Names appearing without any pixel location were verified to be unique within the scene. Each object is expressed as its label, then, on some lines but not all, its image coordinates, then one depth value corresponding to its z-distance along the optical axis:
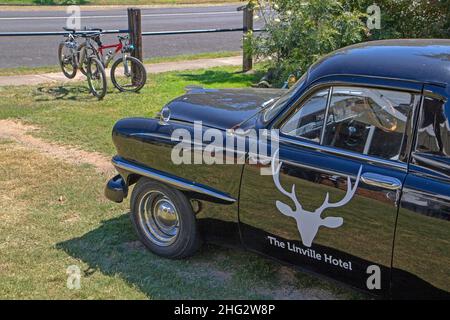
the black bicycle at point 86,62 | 9.18
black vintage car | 2.99
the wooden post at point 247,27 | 11.38
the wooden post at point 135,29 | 10.23
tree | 8.45
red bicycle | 9.62
